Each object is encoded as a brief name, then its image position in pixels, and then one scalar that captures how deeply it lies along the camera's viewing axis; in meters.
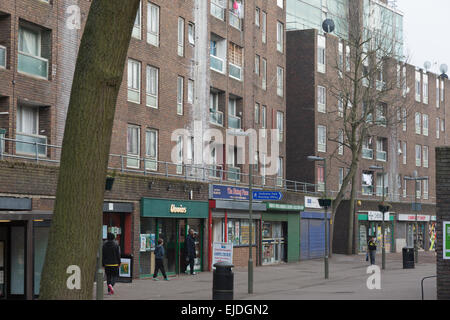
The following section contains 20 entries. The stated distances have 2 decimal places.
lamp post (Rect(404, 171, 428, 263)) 43.08
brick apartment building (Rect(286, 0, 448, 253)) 54.06
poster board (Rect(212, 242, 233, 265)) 24.19
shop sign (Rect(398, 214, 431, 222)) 63.53
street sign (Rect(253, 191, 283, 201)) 25.77
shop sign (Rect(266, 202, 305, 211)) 41.00
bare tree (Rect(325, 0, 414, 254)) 44.75
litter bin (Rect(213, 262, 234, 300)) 18.62
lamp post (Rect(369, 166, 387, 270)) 36.59
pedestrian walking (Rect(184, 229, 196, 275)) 30.97
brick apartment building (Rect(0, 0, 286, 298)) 25.19
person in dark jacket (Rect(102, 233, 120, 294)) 21.62
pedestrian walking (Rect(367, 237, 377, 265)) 37.16
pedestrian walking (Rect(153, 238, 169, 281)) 27.44
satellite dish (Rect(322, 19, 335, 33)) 59.03
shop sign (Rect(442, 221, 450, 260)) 17.72
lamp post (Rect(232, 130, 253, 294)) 22.50
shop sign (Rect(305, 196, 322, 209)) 47.03
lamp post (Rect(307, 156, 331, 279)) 29.74
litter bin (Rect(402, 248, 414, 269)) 36.75
